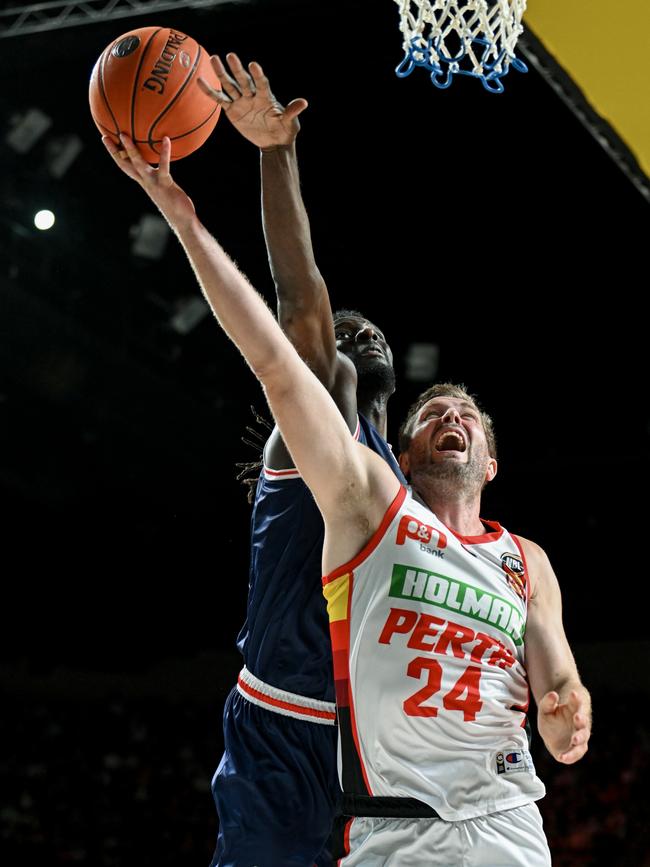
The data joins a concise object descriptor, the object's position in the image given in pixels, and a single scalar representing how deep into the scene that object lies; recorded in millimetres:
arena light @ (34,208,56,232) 9867
